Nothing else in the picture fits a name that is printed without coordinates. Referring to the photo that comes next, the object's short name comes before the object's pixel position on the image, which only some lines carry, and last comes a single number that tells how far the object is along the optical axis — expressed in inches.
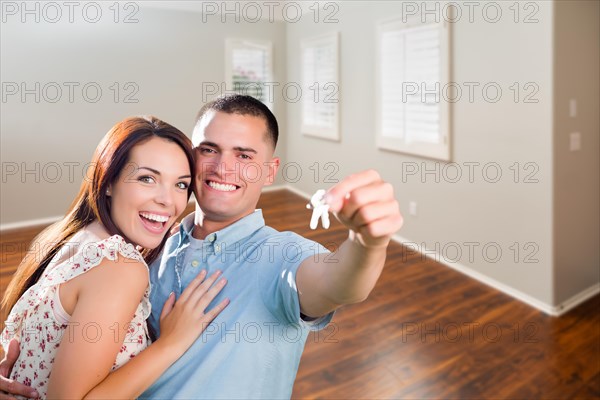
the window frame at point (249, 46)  241.3
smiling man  27.6
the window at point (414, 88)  141.5
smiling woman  30.7
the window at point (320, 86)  208.7
